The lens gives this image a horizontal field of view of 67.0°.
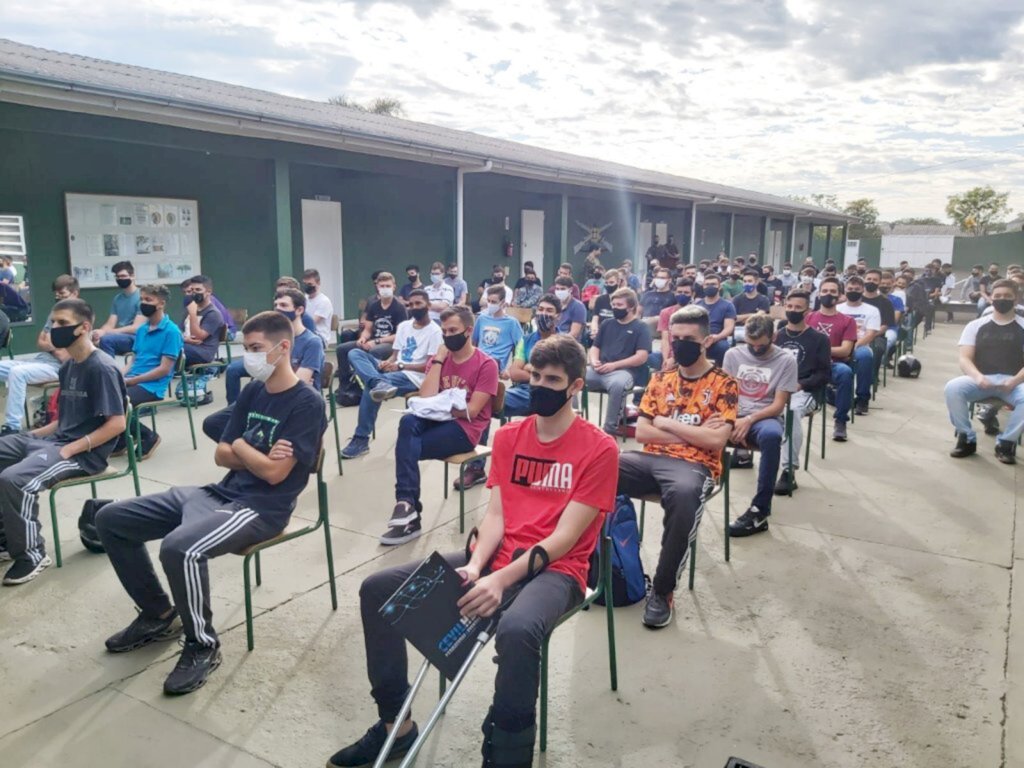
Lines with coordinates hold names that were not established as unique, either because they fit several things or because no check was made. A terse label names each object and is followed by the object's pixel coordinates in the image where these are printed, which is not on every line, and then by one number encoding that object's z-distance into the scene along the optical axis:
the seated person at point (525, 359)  6.15
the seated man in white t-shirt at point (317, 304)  8.98
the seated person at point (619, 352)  7.05
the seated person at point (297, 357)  5.59
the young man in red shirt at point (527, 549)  2.41
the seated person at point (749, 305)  10.32
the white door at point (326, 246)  13.21
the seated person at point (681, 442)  3.69
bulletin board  10.17
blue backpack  3.79
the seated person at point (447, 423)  4.80
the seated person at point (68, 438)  4.05
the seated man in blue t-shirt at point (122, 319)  8.03
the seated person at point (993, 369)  6.64
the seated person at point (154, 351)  6.14
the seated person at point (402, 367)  6.62
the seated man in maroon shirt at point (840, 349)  7.32
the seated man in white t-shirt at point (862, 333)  8.30
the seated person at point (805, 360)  6.07
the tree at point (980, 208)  65.94
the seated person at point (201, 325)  7.65
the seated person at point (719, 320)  8.91
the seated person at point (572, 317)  8.55
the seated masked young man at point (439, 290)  12.30
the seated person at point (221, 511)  3.12
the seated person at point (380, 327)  8.38
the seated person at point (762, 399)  4.86
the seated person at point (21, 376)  6.37
